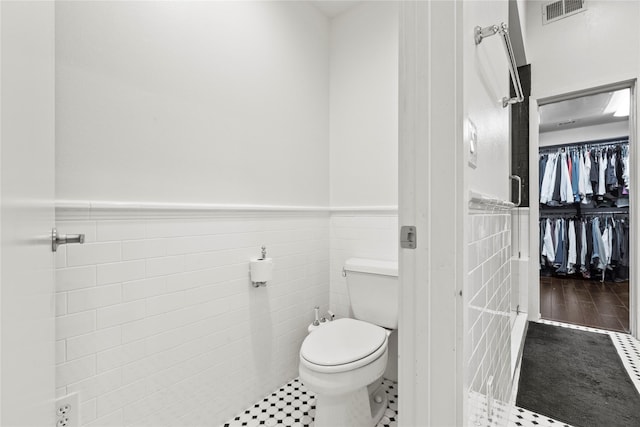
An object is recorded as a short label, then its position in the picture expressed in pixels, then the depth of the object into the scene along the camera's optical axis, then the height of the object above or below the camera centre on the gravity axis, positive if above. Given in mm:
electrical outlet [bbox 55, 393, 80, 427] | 951 -631
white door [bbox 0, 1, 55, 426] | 349 +1
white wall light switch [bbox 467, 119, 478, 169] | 654 +160
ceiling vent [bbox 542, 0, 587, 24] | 2361 +1639
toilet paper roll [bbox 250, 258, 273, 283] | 1531 -289
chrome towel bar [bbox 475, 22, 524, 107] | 704 +498
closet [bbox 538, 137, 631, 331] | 3982 -88
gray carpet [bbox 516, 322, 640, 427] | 1382 -916
